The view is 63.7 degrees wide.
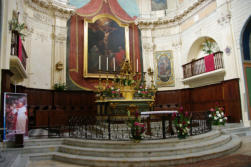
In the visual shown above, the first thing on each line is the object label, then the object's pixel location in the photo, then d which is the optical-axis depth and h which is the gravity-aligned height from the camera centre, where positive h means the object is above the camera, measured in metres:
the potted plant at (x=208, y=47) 13.29 +3.83
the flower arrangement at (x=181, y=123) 6.09 -0.59
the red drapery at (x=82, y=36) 13.28 +4.99
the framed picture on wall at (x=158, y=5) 16.25 +8.01
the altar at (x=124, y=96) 9.21 +0.43
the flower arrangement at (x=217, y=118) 8.83 -0.66
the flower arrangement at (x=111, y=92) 9.43 +0.65
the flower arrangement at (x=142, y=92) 9.98 +0.64
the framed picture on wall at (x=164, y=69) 15.20 +2.71
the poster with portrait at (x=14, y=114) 5.79 -0.18
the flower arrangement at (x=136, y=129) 5.80 -0.69
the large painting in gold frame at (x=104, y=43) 13.80 +4.52
